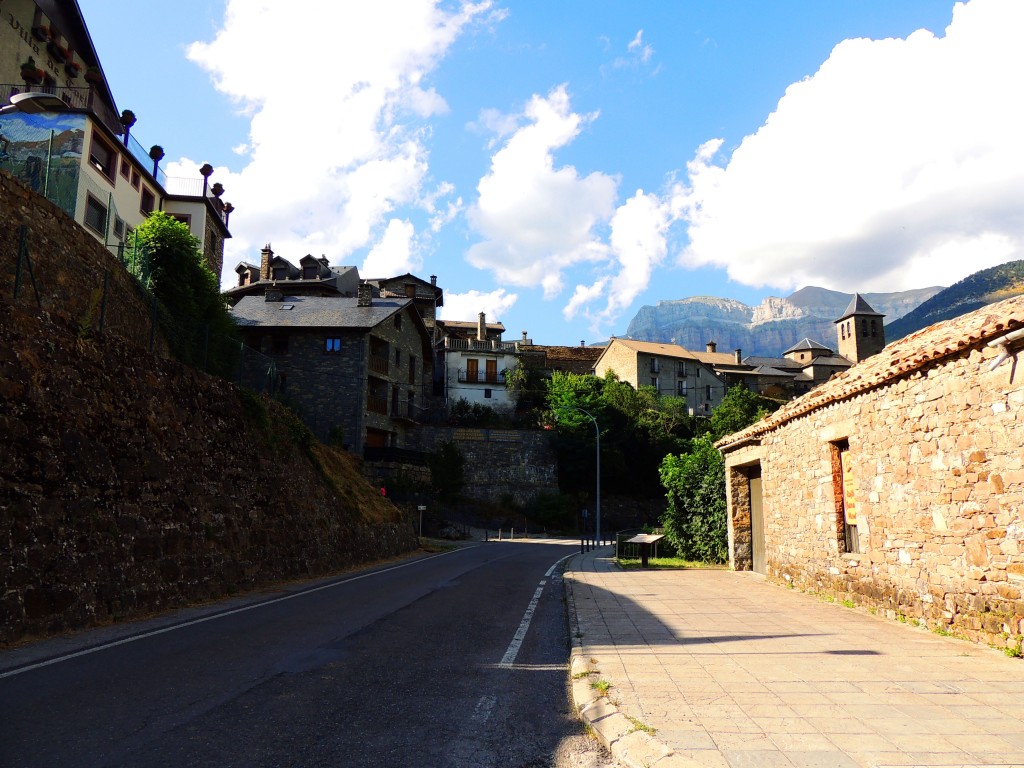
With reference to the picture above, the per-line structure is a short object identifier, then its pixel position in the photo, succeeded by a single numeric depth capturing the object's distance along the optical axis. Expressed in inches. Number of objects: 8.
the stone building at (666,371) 2876.5
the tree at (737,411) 2277.3
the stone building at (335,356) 1681.8
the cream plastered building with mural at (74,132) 702.5
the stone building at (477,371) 2400.3
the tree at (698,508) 779.4
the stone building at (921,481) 287.1
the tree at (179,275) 882.1
